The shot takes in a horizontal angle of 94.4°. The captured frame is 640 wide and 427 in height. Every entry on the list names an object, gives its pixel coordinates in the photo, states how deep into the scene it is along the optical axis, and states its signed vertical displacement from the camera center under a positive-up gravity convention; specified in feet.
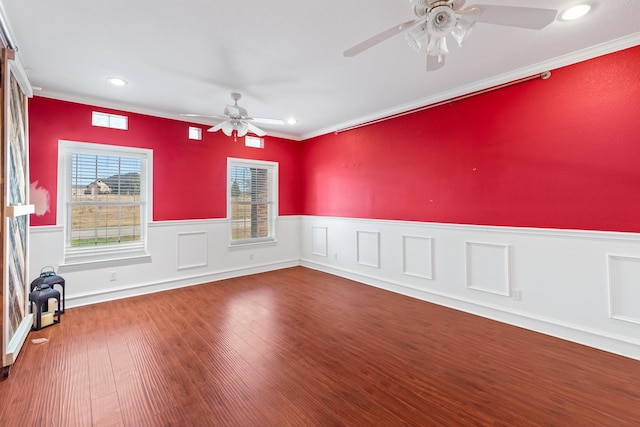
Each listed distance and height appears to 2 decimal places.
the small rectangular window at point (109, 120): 13.37 +4.47
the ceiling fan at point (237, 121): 11.82 +3.88
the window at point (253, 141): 18.10 +4.63
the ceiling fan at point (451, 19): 5.42 +3.75
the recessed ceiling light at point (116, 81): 11.03 +5.17
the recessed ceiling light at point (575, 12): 7.11 +4.98
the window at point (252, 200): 17.98 +1.05
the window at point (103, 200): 12.94 +0.81
